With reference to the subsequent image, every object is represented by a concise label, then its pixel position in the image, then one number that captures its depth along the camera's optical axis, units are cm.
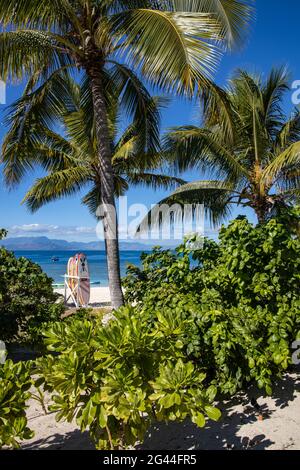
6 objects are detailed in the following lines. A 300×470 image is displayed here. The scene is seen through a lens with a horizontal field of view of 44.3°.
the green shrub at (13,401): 242
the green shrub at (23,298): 548
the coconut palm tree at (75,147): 756
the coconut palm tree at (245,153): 972
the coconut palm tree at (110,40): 535
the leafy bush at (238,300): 358
